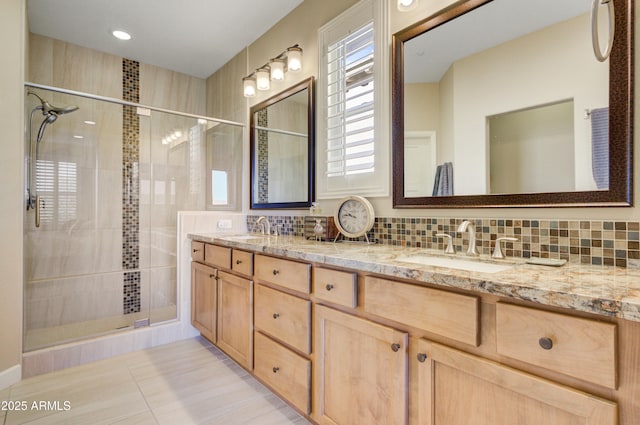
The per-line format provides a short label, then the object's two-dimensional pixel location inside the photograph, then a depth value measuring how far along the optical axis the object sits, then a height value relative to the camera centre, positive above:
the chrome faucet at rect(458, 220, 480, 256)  1.37 -0.12
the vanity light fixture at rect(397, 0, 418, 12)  1.61 +1.07
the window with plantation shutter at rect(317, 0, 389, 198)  1.85 +0.69
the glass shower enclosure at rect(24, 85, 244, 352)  2.48 +0.10
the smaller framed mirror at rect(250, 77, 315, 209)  2.37 +0.53
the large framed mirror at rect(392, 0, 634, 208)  1.09 +0.44
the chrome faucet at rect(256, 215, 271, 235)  2.71 -0.10
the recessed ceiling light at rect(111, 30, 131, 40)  2.80 +1.60
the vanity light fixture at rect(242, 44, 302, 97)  2.38 +1.16
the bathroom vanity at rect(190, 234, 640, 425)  0.70 -0.38
